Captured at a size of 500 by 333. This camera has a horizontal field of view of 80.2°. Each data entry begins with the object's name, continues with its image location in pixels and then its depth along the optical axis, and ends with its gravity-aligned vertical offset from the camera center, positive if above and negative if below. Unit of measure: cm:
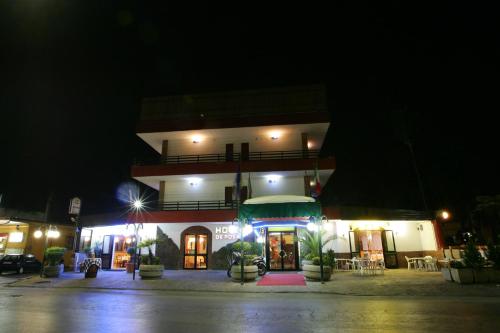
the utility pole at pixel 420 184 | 3234 +713
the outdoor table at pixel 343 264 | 1924 -86
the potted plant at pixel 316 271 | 1428 -95
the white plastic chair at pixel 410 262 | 1923 -81
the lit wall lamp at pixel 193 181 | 2441 +570
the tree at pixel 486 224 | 2712 +218
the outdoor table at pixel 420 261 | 1883 -76
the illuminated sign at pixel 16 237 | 2780 +167
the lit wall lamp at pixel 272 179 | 2422 +571
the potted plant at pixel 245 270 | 1465 -87
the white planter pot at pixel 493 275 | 1262 -113
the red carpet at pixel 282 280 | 1365 -137
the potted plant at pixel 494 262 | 1264 -59
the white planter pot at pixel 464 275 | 1266 -109
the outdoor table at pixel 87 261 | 2070 -45
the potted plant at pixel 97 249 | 2401 +40
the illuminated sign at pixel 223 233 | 2103 +127
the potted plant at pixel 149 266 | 1622 -67
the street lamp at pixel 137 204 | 1989 +321
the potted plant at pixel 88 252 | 2331 +18
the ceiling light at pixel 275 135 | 2515 +957
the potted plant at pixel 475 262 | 1265 -58
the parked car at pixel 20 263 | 2062 -55
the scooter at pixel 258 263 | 1605 -62
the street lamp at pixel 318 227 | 1381 +120
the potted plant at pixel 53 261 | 1827 -37
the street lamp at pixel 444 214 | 2047 +227
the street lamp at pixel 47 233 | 1833 +166
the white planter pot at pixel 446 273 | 1352 -111
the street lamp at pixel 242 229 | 1414 +112
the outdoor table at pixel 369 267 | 1652 -91
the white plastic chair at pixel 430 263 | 1802 -82
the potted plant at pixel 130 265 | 1941 -71
